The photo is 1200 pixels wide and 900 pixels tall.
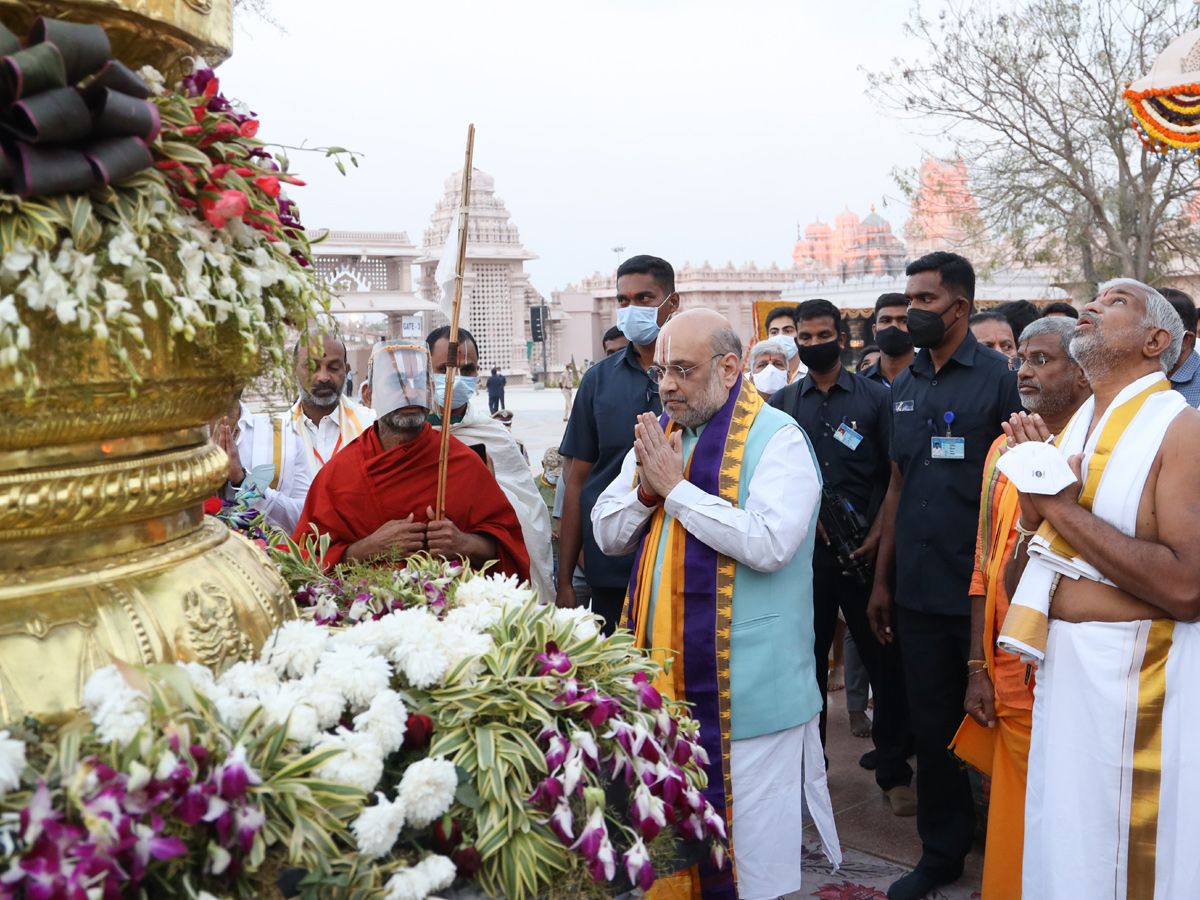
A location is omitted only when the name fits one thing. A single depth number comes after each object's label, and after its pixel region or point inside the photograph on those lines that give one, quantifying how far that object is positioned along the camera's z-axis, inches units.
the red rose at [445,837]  53.2
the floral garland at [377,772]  43.8
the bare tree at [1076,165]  626.5
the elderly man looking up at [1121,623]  100.7
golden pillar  48.8
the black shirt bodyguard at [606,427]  161.6
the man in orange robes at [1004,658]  125.9
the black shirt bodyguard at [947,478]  144.5
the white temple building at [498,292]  1785.2
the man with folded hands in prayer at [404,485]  131.6
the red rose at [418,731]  56.6
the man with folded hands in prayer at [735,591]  114.9
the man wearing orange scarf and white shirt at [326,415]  187.9
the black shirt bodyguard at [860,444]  185.3
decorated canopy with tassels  269.0
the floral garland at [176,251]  45.5
